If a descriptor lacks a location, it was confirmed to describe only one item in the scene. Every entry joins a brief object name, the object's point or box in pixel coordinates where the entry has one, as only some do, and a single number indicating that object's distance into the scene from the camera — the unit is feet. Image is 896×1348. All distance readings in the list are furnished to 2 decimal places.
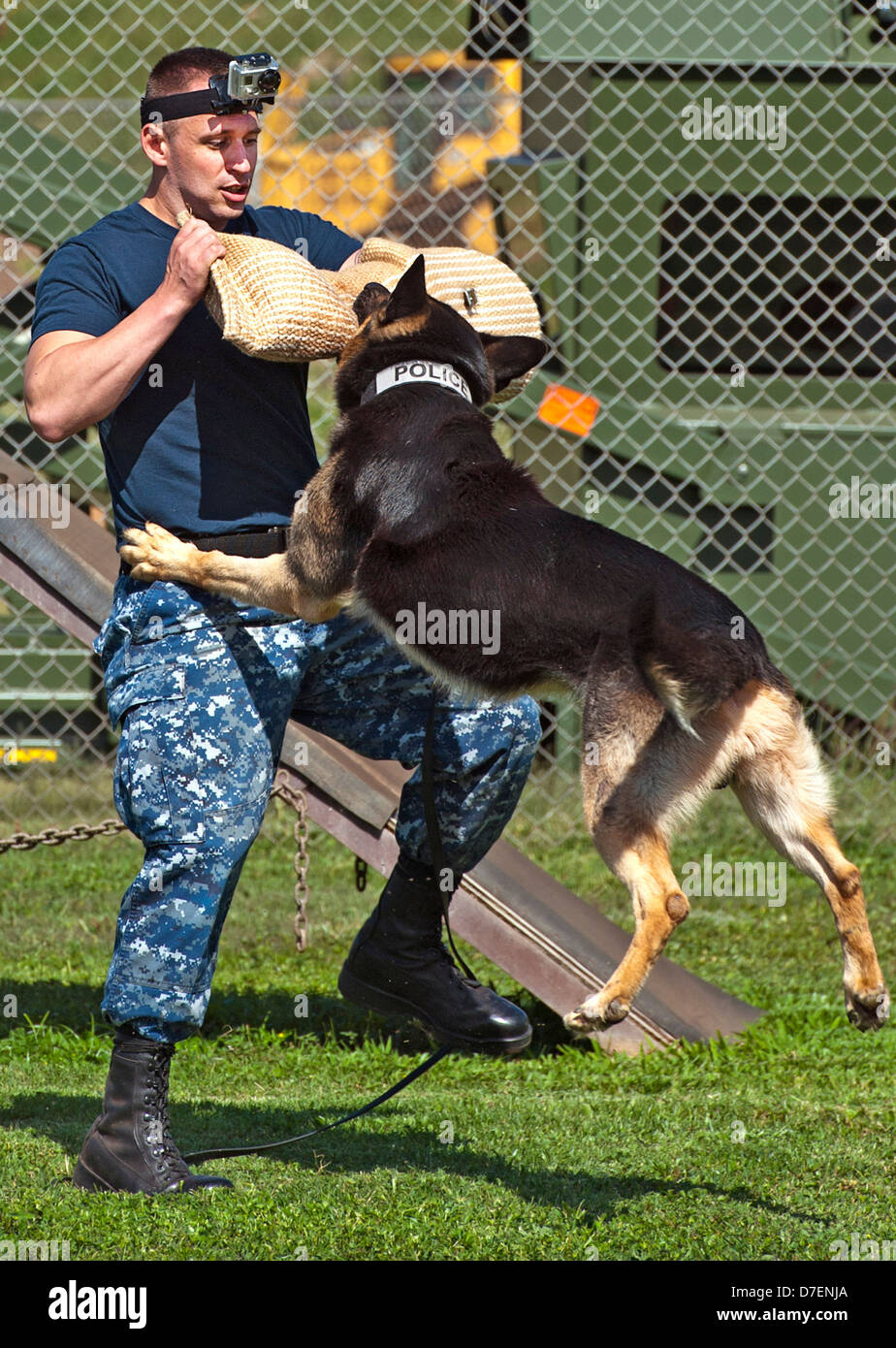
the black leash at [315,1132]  22.38
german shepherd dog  18.72
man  20.92
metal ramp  29.32
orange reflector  41.93
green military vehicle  41.91
